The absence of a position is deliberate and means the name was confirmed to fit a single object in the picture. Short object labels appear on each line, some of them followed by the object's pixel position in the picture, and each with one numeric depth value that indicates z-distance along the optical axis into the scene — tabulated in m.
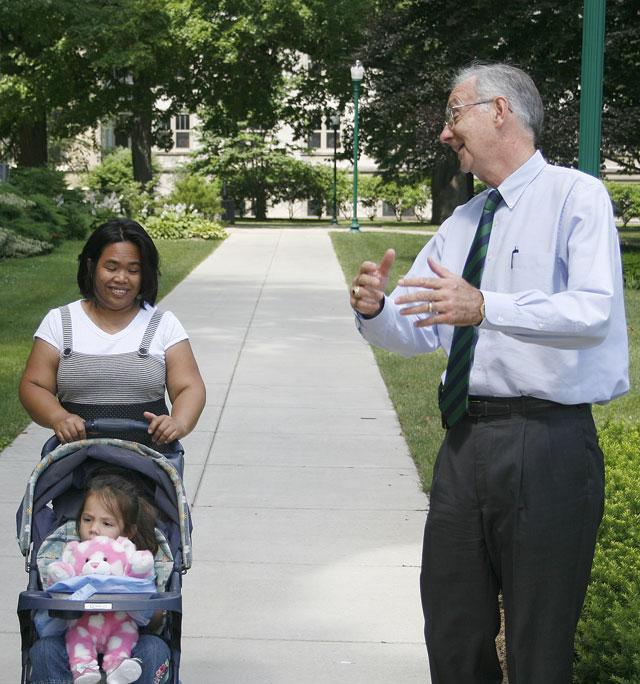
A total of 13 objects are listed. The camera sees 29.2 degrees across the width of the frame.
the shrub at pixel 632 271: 19.55
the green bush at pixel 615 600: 4.21
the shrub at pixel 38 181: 30.05
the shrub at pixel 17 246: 22.17
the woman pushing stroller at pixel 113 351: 4.16
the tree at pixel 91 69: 36.41
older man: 3.32
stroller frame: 3.52
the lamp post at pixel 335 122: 44.20
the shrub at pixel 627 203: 45.53
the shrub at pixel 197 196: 35.97
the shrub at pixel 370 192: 55.09
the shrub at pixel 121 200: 31.03
